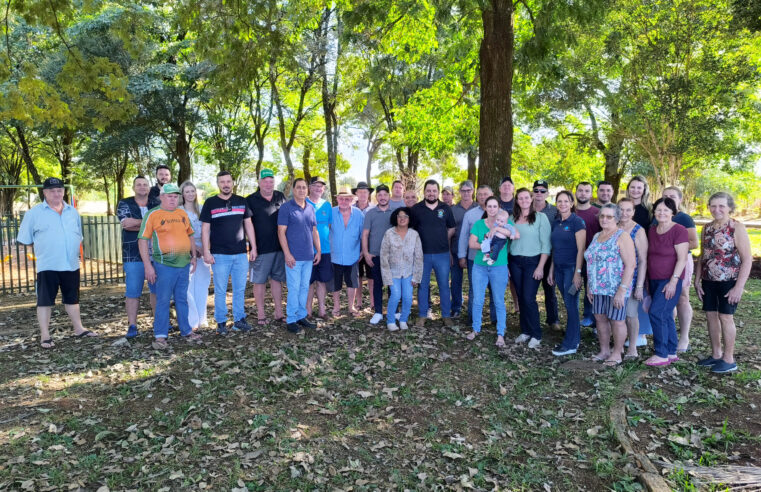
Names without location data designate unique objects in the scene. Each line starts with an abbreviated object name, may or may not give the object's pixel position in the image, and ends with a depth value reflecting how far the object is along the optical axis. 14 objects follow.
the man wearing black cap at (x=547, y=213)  7.04
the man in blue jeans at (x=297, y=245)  6.88
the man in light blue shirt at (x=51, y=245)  6.36
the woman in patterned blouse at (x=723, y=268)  5.31
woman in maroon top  5.63
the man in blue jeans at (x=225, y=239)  6.66
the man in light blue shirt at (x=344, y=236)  7.74
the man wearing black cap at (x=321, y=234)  7.39
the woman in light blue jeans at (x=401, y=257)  7.10
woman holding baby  6.57
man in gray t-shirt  7.72
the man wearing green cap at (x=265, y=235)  7.10
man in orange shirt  6.27
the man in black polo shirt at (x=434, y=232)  7.27
